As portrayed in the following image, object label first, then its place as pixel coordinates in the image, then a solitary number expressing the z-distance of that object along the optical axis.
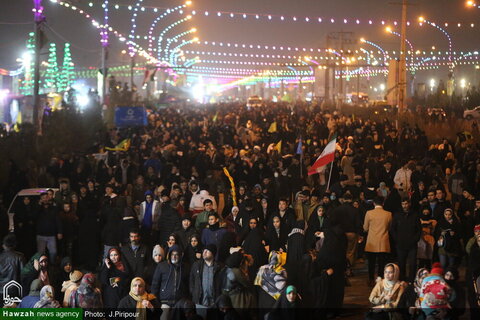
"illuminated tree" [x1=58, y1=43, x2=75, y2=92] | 84.44
